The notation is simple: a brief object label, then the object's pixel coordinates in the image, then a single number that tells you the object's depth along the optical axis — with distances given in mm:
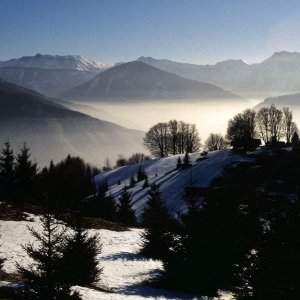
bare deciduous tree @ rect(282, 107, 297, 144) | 137000
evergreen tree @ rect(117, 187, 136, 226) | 57625
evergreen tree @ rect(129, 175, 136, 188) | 96888
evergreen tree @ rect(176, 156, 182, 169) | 101750
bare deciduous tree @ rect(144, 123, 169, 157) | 148625
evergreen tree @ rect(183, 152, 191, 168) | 99194
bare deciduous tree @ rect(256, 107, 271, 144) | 135875
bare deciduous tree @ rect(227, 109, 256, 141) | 133375
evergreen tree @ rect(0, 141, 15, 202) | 51344
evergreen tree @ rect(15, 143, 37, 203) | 51375
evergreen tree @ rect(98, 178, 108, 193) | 77069
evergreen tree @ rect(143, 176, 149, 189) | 91325
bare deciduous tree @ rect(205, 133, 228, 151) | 150625
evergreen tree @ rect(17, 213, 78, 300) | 13812
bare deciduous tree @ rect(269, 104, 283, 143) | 135625
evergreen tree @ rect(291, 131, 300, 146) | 114531
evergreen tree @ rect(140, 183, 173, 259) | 27644
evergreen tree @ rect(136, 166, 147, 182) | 101500
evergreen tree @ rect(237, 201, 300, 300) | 13938
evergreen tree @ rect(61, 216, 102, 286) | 20172
